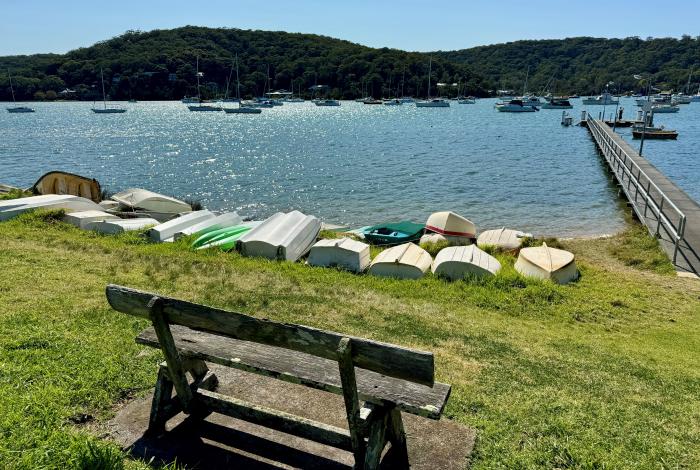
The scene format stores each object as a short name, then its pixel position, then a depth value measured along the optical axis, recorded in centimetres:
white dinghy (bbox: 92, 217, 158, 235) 1429
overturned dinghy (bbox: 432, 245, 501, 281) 1068
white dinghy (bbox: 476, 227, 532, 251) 1423
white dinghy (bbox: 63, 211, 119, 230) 1446
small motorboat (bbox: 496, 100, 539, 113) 11569
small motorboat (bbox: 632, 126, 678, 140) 5034
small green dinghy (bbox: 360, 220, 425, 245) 1528
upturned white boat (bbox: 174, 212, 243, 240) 1443
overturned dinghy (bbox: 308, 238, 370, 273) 1162
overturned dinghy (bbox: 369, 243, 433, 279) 1098
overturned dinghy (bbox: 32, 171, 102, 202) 1905
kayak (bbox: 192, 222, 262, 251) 1311
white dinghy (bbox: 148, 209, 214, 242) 1390
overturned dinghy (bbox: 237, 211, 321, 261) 1221
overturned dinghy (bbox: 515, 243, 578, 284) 1098
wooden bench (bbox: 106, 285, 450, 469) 310
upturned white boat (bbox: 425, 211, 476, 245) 1543
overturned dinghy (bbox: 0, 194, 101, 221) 1478
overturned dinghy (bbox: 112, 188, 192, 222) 1873
